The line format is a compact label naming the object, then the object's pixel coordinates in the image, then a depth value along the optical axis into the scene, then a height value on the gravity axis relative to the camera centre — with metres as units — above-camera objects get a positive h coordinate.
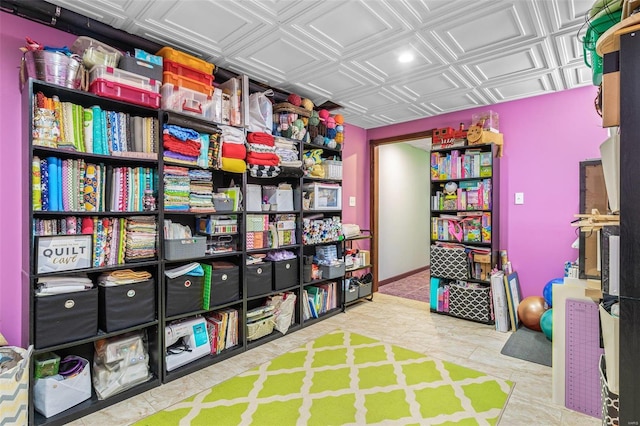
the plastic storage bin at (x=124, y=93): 2.10 +0.81
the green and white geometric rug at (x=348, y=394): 2.01 -1.28
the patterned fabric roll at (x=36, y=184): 1.90 +0.17
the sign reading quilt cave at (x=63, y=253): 1.92 -0.25
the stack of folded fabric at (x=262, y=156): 2.97 +0.52
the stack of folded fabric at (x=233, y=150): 2.77 +0.54
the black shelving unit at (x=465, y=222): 3.66 -0.13
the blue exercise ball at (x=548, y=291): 3.31 -0.83
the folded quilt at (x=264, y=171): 2.98 +0.39
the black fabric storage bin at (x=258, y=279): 3.02 -0.64
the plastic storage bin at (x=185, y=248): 2.46 -0.28
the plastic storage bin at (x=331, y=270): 3.81 -0.70
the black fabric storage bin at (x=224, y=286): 2.74 -0.64
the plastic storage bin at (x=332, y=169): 3.90 +0.52
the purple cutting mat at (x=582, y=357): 2.03 -0.94
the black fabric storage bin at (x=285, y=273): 3.26 -0.64
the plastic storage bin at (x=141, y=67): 2.22 +1.02
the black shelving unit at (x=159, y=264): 1.93 -0.39
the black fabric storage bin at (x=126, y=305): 2.15 -0.64
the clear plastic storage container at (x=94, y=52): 2.10 +1.07
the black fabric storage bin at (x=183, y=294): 2.47 -0.65
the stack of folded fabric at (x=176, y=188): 2.45 +0.19
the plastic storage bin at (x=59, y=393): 1.93 -1.11
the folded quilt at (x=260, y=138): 2.99 +0.69
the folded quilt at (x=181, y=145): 2.41 +0.51
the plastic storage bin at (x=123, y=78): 2.10 +0.91
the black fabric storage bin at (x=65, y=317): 1.89 -0.64
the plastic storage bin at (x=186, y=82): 2.45 +1.01
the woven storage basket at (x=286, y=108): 3.32 +1.08
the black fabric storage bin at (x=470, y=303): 3.62 -1.06
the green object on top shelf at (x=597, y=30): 1.33 +0.79
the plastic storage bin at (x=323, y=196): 3.70 +0.19
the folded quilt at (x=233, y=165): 2.77 +0.41
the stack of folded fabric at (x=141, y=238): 2.31 -0.19
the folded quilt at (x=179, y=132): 2.42 +0.61
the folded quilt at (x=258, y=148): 2.96 +0.60
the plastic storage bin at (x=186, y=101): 2.44 +0.87
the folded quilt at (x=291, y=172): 3.22 +0.41
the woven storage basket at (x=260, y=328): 3.00 -1.11
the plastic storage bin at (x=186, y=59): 2.43 +1.18
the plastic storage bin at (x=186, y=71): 2.45 +1.10
